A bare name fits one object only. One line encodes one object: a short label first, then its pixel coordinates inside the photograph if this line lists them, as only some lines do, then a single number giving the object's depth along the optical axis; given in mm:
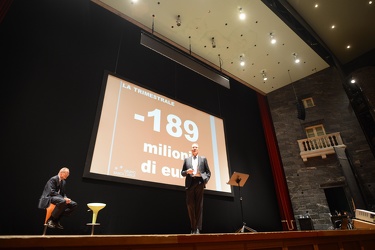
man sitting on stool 2835
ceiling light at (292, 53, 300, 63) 7673
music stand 4021
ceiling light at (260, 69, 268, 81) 8248
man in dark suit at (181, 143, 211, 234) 2965
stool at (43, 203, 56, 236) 2832
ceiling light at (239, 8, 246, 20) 6091
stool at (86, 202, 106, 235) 2829
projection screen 3967
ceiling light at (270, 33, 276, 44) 6858
